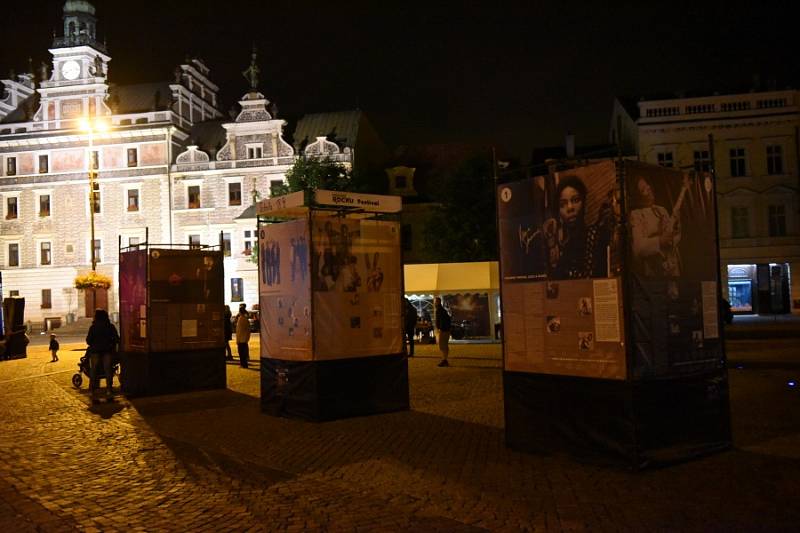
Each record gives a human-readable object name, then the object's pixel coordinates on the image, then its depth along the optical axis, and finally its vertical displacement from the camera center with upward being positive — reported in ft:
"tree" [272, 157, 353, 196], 156.35 +26.03
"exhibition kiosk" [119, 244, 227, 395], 56.13 -1.09
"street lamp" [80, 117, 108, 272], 183.40 +45.67
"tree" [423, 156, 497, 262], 152.25 +16.21
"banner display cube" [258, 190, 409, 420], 41.83 -0.41
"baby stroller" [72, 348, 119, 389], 54.02 -4.47
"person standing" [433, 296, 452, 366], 68.27 -2.68
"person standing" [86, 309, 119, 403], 52.44 -2.41
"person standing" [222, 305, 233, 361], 66.79 -2.00
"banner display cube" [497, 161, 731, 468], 27.99 -1.01
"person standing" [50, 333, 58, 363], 84.89 -3.82
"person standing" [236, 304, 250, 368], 74.69 -3.18
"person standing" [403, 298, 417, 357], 79.10 -2.67
